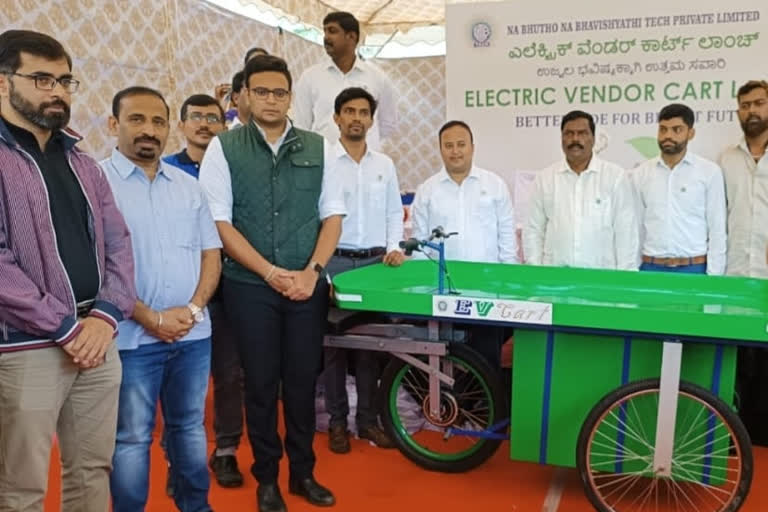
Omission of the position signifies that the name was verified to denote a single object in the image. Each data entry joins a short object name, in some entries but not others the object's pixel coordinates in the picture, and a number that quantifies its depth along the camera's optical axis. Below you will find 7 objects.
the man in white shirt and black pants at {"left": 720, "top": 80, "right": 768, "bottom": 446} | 3.35
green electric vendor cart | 2.27
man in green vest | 2.32
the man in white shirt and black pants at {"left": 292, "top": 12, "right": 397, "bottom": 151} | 3.92
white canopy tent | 7.01
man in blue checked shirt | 2.01
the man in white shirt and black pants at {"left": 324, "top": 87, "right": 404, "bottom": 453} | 3.14
